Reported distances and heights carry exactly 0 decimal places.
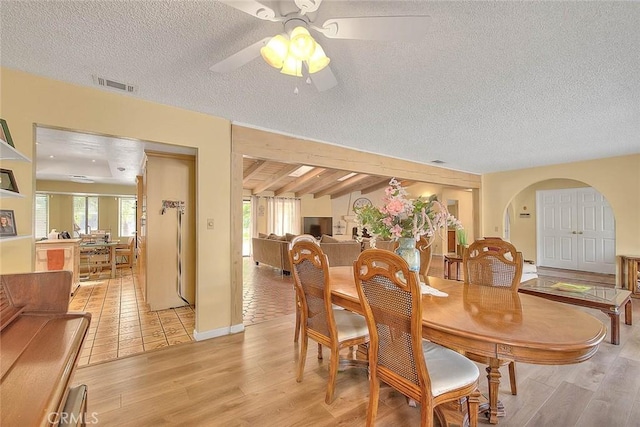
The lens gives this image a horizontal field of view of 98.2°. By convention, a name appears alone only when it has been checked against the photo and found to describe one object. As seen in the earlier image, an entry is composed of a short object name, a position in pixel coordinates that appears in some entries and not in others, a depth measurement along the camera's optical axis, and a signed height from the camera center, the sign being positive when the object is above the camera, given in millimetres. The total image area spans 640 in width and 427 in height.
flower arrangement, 1876 -3
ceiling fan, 1215 +868
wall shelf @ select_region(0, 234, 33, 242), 1680 -130
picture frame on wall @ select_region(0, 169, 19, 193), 1879 +256
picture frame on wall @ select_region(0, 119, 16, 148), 1831 +575
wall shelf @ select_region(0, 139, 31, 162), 1735 +427
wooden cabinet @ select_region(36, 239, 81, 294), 4402 -596
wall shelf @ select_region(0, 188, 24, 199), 1658 +146
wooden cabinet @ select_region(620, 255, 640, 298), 4418 -952
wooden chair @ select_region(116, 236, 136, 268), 6489 -886
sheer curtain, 9469 +66
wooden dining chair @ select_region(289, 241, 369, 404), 1836 -720
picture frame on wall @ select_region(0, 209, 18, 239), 1855 -43
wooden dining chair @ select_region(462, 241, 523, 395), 2025 -400
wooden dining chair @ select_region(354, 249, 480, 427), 1250 -662
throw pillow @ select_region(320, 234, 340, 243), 6759 -571
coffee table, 2699 -876
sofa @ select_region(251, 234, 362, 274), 6254 -804
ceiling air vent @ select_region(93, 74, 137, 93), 2184 +1086
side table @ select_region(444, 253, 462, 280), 5449 -878
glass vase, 1936 -236
